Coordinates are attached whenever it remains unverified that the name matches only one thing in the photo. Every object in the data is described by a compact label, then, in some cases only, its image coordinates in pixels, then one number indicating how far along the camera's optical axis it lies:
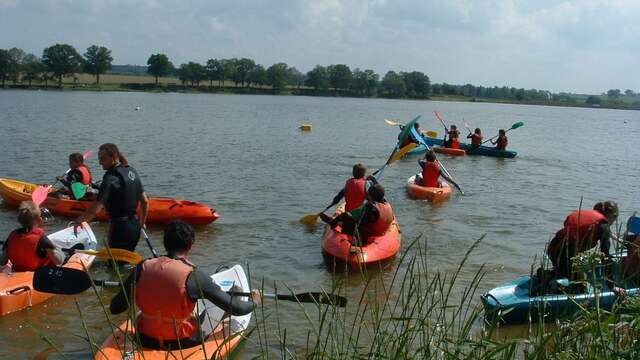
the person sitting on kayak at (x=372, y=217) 7.89
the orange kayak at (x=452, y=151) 21.66
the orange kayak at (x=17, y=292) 6.02
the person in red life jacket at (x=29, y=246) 6.08
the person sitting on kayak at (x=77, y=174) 9.66
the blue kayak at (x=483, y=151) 22.02
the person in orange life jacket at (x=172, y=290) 4.07
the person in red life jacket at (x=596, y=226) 5.96
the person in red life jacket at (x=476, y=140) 22.11
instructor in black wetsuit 6.24
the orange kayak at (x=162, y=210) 10.23
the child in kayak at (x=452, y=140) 22.19
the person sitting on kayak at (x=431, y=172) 13.23
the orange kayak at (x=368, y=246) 7.79
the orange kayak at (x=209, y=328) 4.25
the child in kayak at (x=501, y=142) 22.16
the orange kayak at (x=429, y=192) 12.98
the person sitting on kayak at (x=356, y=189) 8.94
